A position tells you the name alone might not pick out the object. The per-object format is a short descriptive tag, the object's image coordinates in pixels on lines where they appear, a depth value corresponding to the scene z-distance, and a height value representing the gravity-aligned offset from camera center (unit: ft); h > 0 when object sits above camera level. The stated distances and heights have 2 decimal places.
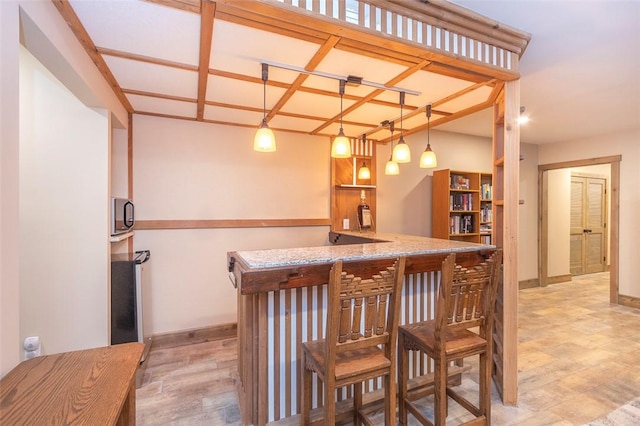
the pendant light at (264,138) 6.86 +1.69
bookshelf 14.37 +0.27
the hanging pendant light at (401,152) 8.52 +1.70
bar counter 5.56 -2.02
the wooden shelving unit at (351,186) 13.37 +1.17
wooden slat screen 5.34 +3.62
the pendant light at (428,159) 8.98 +1.58
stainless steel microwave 8.08 -0.11
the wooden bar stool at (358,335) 4.69 -2.05
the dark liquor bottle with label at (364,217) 13.33 -0.24
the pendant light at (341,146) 7.72 +1.71
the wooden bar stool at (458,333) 5.54 -2.47
